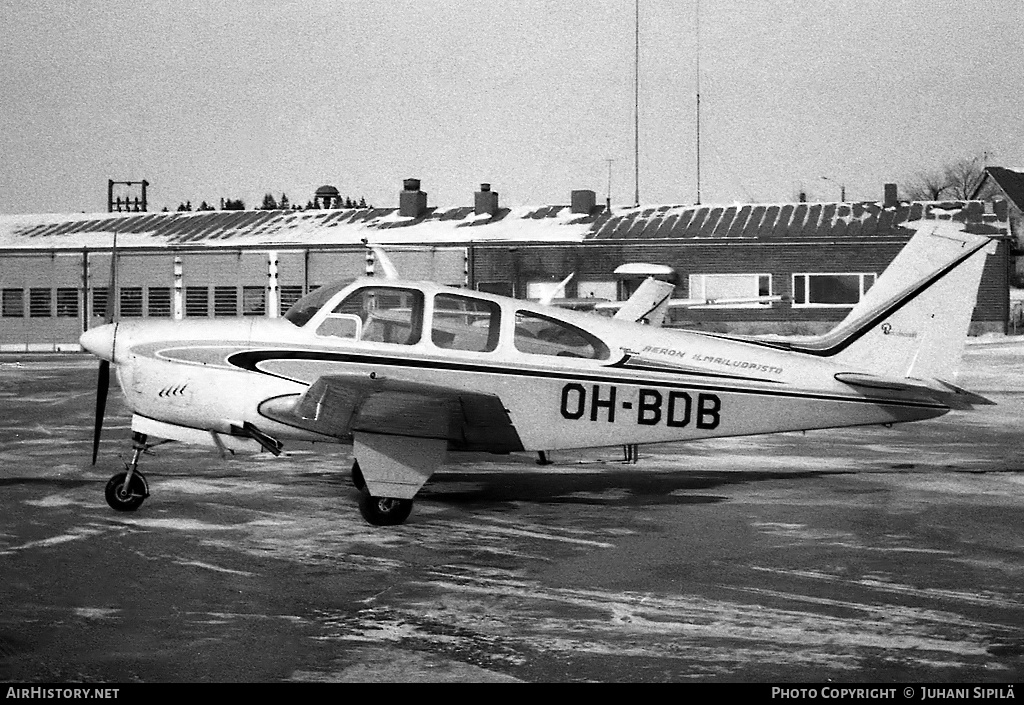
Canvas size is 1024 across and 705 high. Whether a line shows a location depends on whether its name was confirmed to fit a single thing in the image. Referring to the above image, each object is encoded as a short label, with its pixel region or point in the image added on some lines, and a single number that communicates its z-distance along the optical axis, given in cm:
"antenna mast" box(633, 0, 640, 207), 4323
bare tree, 8519
